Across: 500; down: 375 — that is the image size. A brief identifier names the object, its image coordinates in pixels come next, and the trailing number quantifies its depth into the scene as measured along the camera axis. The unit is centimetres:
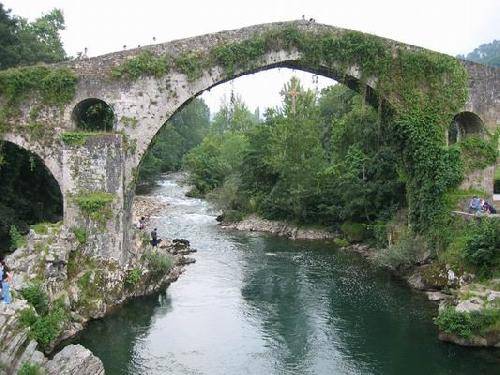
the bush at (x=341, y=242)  2322
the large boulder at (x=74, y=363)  1012
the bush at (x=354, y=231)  2331
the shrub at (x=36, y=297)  1207
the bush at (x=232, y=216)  2773
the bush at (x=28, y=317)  1114
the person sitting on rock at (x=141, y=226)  1844
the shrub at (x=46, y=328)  1151
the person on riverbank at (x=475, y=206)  1655
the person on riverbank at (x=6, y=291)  1141
